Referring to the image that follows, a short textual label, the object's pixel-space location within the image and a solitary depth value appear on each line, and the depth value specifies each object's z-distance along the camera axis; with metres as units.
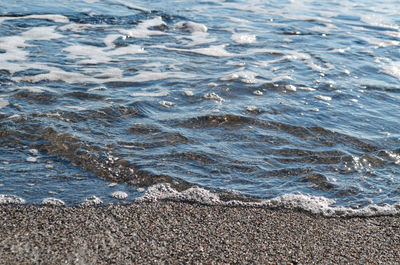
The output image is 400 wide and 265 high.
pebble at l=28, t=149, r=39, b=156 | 4.18
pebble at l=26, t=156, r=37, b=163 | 4.06
